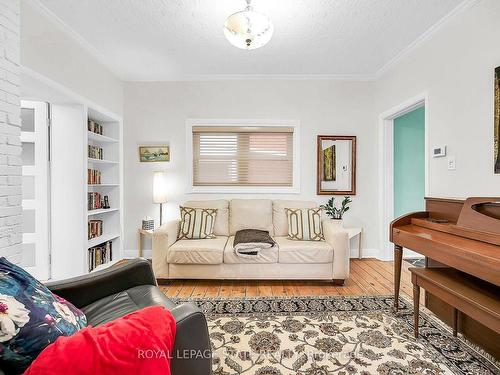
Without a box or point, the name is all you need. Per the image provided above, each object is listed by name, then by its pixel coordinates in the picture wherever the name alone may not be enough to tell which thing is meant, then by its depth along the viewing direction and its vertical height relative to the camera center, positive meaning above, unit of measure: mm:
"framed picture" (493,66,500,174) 1892 +429
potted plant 3678 -337
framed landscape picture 3754 +439
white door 2828 -46
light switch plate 2305 +191
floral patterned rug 1612 -1094
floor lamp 3578 -66
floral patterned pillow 806 -457
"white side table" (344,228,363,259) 3553 -659
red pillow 653 -437
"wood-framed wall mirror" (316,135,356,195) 3758 +279
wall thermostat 2425 +310
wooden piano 1421 -357
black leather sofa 957 -619
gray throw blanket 2834 -650
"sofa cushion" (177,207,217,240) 3180 -472
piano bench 1382 -631
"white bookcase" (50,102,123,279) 2863 -66
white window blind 3777 +374
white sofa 2842 -819
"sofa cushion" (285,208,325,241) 3137 -481
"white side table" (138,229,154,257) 3459 -662
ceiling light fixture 2021 +1214
